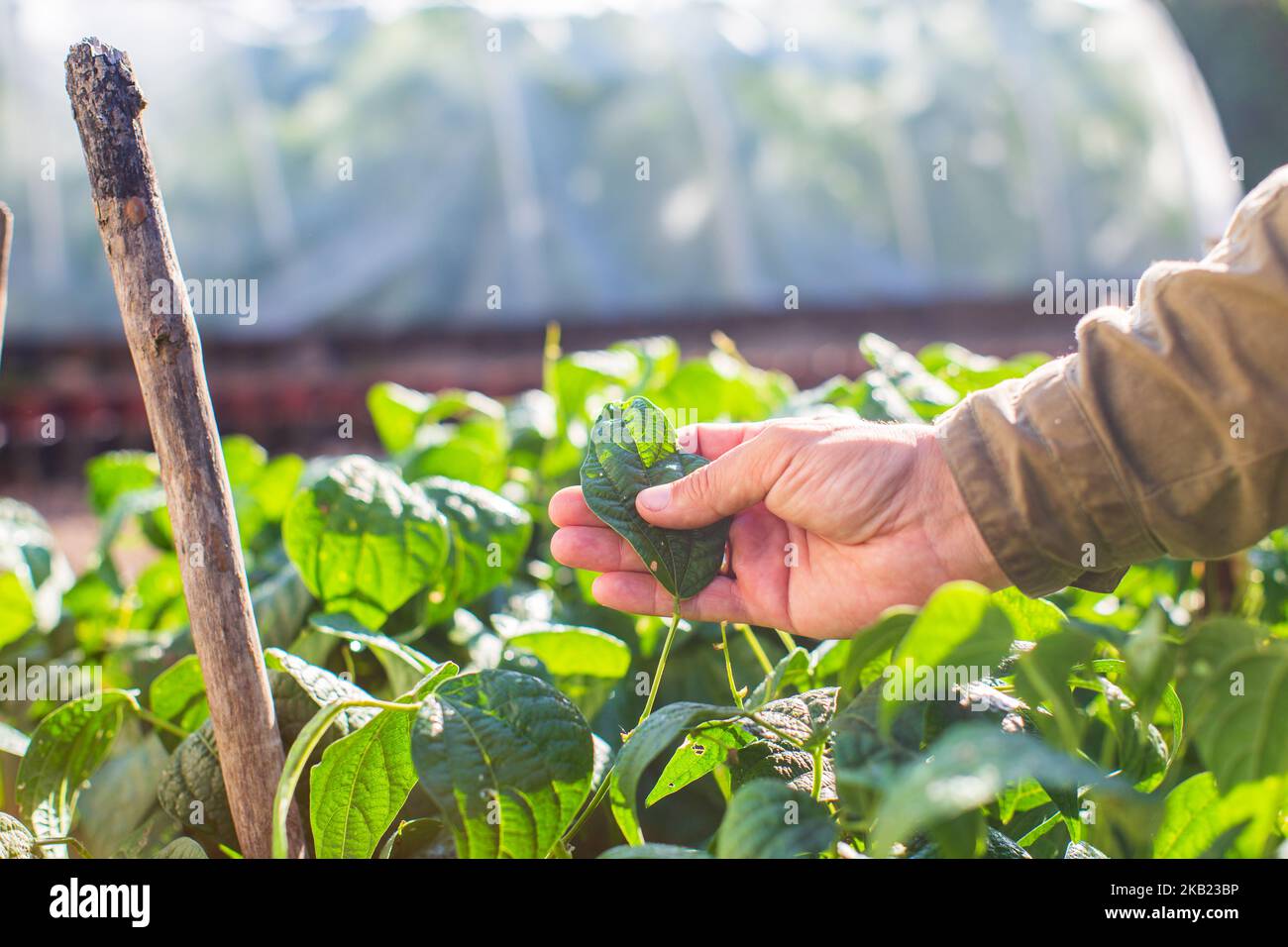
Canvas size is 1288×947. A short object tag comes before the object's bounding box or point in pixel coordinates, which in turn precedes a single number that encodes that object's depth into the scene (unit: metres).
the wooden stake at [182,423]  0.81
